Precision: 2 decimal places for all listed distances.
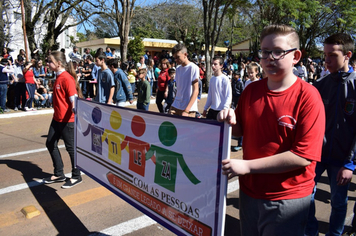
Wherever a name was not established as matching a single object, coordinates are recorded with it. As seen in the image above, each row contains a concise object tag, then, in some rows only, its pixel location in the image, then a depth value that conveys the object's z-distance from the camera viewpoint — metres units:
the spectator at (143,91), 7.78
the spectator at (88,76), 14.62
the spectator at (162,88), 8.82
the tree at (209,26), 16.91
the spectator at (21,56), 13.13
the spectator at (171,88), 8.41
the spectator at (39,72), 13.01
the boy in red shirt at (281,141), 1.76
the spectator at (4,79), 10.85
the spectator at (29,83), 11.32
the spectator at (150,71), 15.43
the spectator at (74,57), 14.85
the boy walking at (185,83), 5.37
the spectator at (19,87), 11.42
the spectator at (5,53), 14.01
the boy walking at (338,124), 2.84
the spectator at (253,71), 6.51
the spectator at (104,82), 6.28
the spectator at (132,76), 14.62
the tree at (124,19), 15.71
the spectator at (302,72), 16.52
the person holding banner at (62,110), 4.74
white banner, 2.09
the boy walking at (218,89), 5.95
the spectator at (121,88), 6.52
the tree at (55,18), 19.39
